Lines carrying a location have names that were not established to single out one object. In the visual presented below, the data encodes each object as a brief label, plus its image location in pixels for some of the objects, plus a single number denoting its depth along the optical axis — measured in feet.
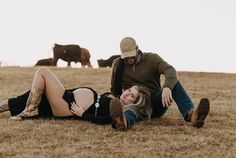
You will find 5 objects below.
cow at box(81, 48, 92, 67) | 111.14
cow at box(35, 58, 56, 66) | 118.49
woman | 19.75
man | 19.81
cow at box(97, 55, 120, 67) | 118.42
